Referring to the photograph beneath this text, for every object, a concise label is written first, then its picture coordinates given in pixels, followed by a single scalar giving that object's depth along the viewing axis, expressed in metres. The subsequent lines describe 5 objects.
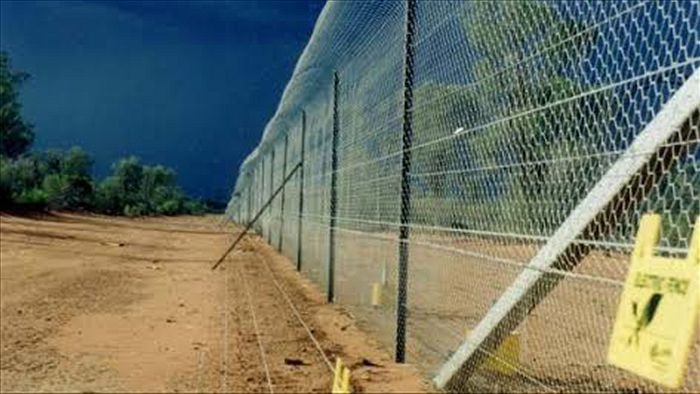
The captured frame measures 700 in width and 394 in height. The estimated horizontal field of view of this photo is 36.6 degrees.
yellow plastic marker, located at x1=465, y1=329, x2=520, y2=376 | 4.64
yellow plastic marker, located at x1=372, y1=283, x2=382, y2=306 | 7.42
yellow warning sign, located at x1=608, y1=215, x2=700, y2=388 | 2.54
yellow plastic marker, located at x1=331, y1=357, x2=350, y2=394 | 4.76
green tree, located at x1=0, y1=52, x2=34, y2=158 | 54.88
